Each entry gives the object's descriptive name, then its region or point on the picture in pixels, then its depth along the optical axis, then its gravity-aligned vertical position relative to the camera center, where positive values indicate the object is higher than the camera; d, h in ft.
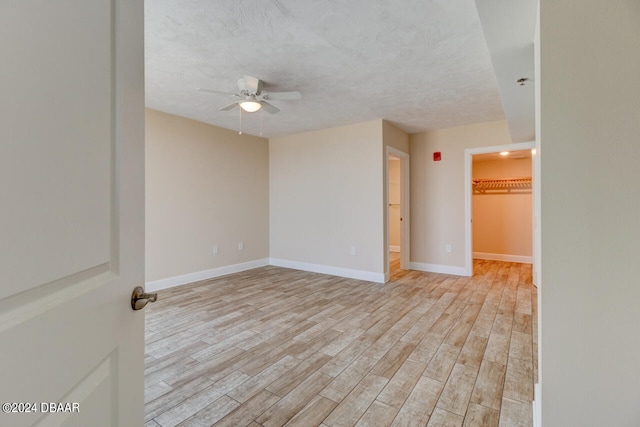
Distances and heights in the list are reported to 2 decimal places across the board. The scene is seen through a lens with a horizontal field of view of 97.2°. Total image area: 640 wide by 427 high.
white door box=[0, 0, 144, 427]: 1.39 +0.03
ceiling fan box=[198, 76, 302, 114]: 8.66 +3.79
